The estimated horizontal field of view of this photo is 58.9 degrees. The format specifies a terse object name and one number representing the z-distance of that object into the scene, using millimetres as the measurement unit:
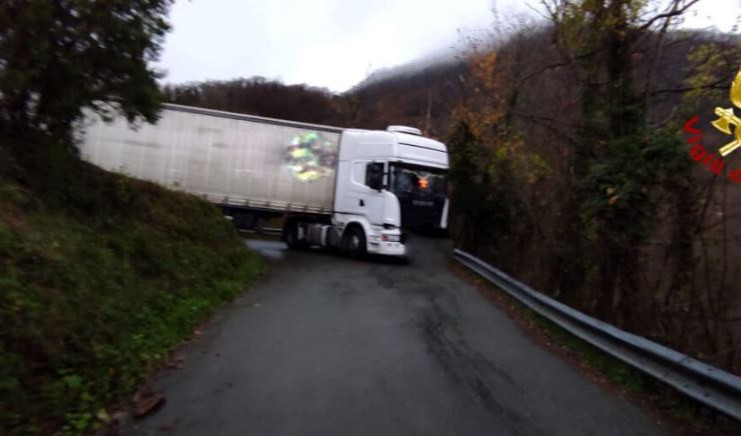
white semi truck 18688
